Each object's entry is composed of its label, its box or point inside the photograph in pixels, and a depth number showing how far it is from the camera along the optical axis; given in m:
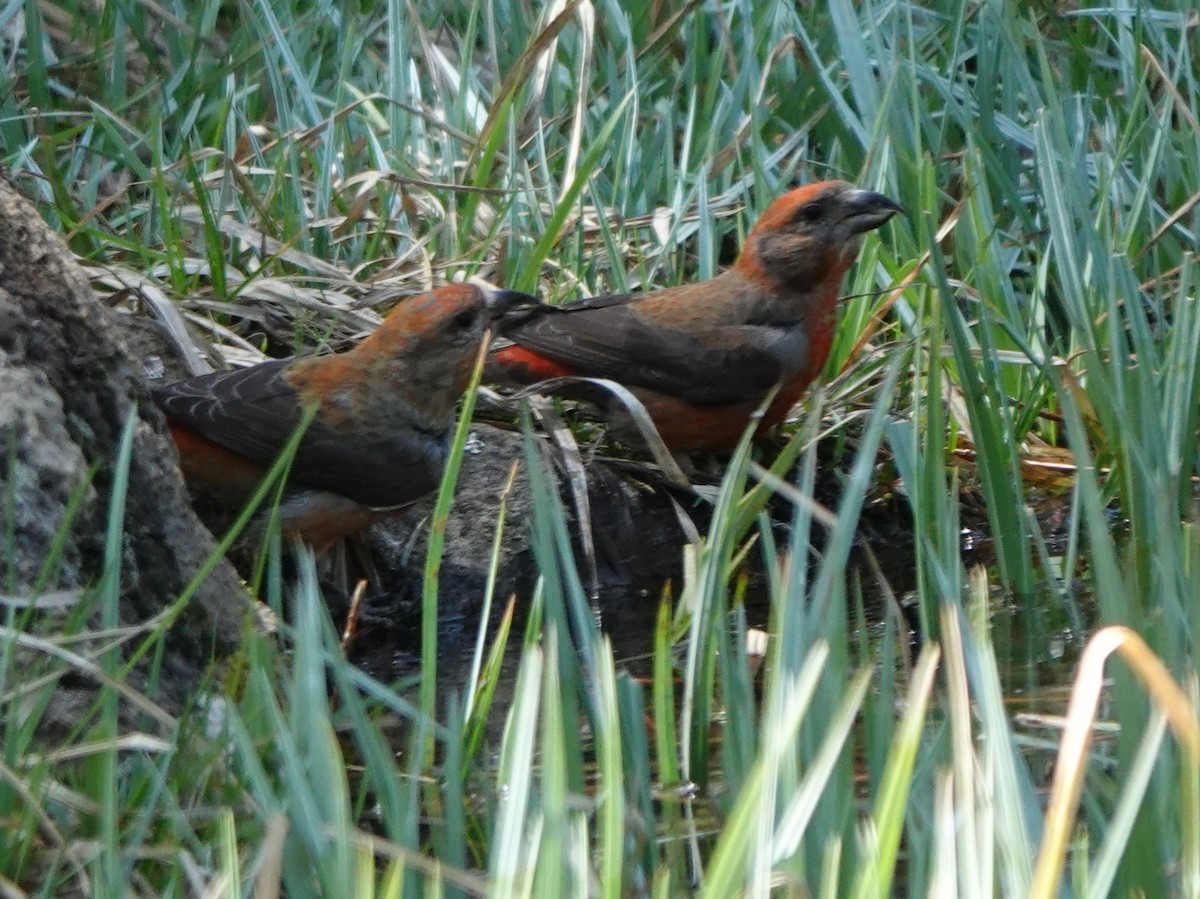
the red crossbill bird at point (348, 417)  7.91
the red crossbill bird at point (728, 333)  9.63
